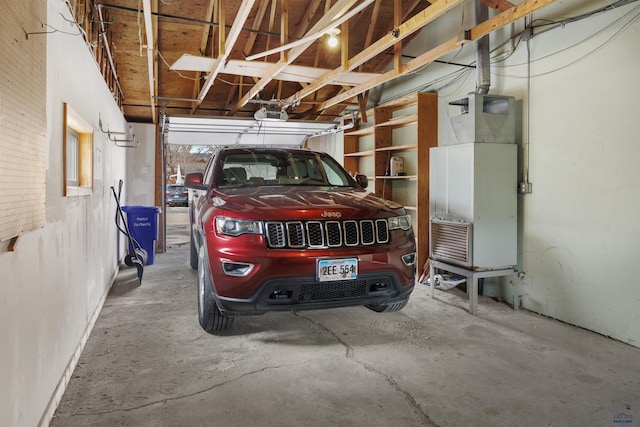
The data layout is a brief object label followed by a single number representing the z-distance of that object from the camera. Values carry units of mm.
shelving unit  5223
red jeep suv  2578
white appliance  3832
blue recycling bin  5699
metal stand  3762
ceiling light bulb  4005
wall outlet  3906
